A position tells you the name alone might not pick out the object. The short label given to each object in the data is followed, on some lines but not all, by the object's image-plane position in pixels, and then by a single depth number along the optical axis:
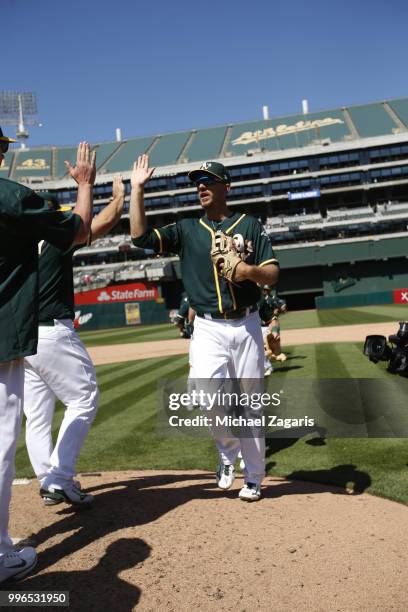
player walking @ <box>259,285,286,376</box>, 9.58
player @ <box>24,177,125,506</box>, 3.83
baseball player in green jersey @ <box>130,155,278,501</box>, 3.95
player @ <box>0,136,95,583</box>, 2.75
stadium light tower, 75.75
